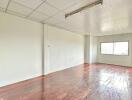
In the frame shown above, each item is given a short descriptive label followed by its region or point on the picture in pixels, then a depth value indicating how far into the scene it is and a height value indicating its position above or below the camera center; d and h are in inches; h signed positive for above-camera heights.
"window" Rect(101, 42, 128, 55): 227.5 +3.5
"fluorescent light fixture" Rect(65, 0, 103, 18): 74.0 +47.4
